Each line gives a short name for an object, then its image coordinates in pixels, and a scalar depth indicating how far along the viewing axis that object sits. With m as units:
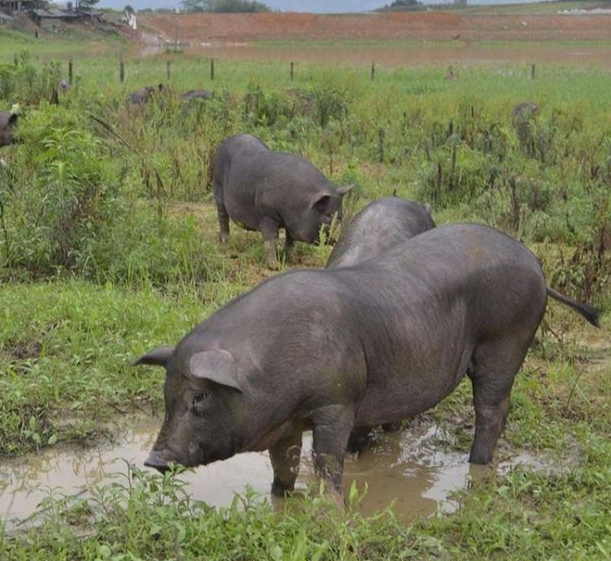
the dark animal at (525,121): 13.92
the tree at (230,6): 115.12
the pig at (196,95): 17.63
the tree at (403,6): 126.22
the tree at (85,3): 71.16
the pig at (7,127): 10.76
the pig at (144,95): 17.15
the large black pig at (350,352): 4.38
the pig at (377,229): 6.24
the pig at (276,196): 9.27
